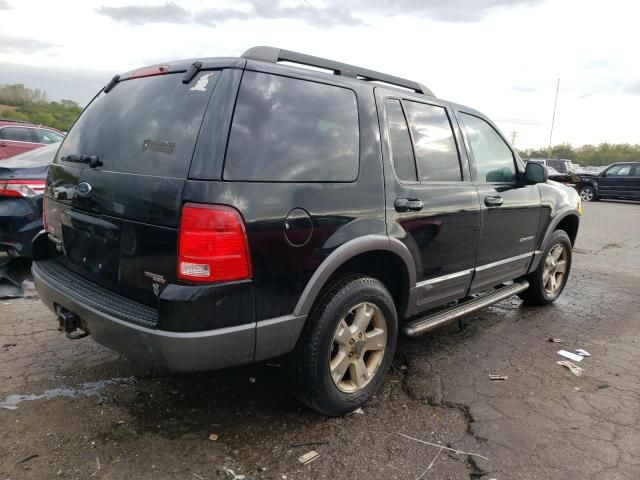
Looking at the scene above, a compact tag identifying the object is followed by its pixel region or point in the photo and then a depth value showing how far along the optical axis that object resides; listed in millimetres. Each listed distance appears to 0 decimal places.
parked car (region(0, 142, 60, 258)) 4656
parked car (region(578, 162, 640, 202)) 19605
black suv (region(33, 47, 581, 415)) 2158
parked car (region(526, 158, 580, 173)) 27688
